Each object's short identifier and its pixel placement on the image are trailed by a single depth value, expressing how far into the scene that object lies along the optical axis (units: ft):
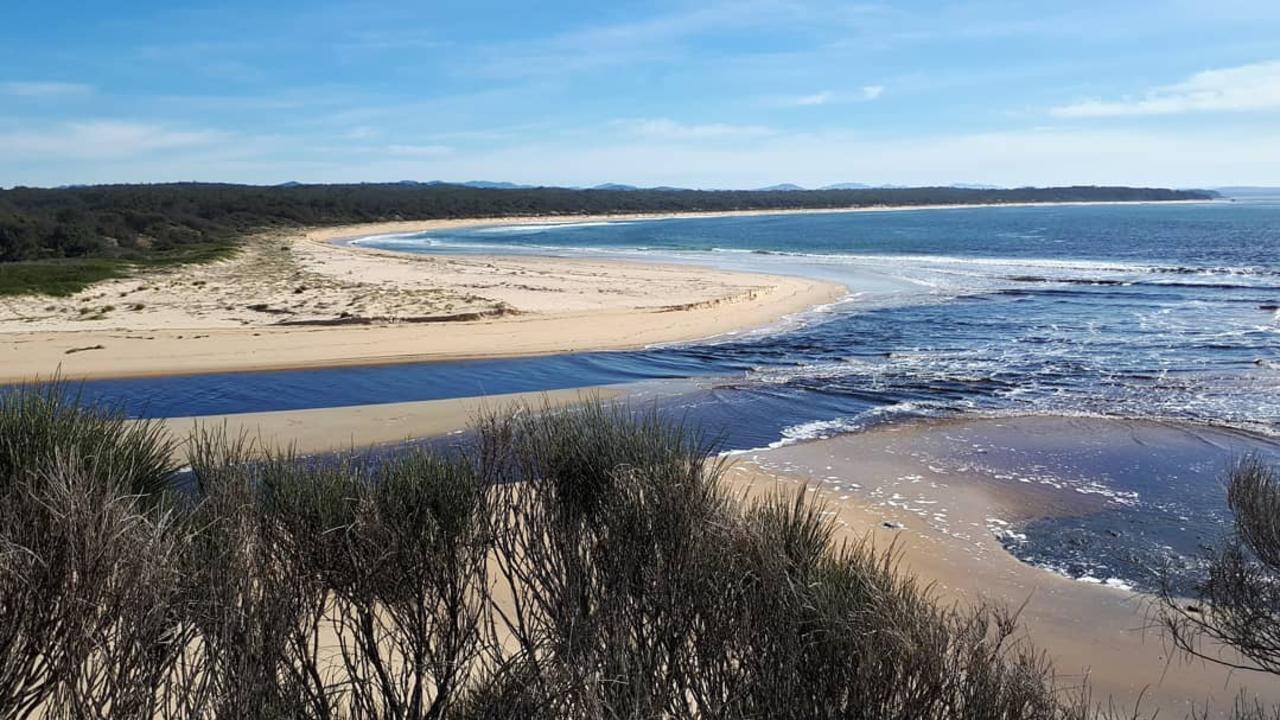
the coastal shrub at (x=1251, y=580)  20.17
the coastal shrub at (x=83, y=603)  13.44
